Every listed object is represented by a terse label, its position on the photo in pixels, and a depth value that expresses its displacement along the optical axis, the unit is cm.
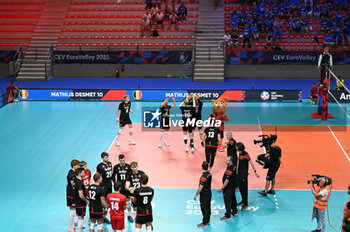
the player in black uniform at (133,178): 1348
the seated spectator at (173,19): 3978
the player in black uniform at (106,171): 1451
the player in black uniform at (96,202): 1270
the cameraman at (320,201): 1326
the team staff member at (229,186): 1444
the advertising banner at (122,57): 3712
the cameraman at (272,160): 1599
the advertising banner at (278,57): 3606
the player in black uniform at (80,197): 1310
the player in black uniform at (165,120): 2087
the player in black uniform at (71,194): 1354
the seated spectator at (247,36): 3684
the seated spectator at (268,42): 3681
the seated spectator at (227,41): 3719
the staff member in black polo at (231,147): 1638
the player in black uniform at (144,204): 1258
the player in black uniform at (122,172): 1445
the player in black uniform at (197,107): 2086
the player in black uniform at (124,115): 2097
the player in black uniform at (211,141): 1761
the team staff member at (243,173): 1535
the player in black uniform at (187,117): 2069
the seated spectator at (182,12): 3966
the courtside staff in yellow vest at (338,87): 2947
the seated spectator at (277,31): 3684
